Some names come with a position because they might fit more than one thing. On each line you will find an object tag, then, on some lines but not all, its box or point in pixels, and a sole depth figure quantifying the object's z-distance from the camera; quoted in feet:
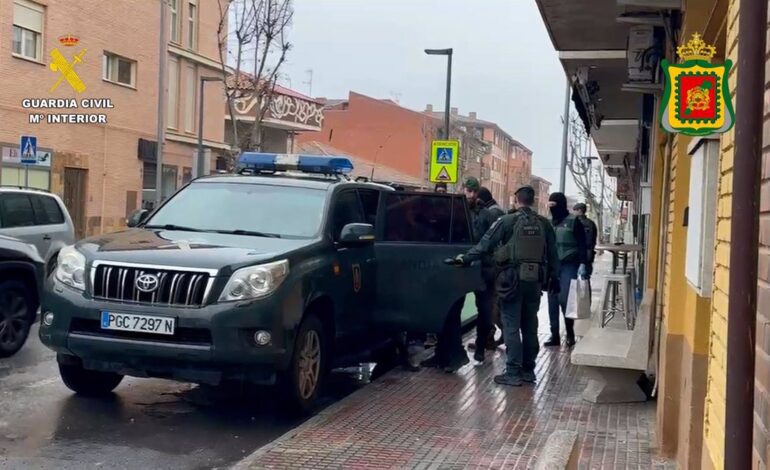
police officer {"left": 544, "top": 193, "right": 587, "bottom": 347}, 36.70
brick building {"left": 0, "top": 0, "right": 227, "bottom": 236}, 78.12
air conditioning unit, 25.12
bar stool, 33.22
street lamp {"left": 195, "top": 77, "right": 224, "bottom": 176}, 104.28
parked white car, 32.40
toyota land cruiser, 21.04
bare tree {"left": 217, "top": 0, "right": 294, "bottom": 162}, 99.09
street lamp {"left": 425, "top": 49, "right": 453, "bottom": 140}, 76.89
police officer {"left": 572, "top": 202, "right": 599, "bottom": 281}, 37.11
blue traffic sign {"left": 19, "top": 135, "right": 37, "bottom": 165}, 64.54
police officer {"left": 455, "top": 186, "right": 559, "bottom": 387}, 27.07
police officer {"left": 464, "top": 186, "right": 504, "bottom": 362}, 30.53
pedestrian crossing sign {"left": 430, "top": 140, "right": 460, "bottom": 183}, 62.34
